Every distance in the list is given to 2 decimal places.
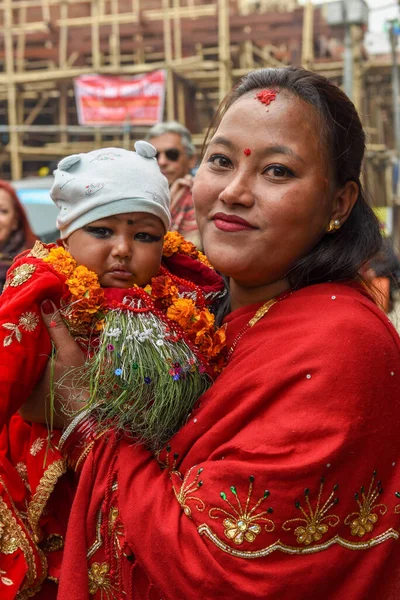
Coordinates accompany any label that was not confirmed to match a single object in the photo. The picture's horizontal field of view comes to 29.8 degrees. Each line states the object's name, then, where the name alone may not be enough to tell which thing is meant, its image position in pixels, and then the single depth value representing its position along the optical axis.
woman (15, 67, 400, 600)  1.70
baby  1.97
